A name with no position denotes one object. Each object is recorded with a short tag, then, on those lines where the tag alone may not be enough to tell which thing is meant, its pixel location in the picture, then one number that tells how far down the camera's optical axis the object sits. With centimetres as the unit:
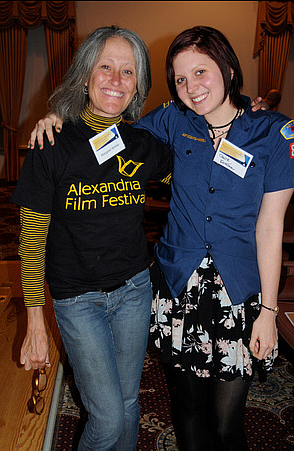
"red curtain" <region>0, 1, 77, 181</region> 743
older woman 129
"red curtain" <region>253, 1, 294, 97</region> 757
